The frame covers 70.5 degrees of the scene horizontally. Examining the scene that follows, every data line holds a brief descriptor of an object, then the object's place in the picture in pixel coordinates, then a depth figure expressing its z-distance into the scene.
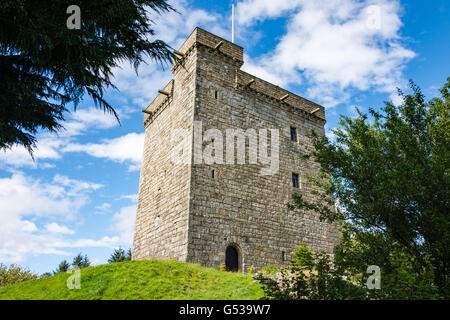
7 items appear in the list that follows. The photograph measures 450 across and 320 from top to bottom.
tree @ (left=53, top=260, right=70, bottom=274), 29.35
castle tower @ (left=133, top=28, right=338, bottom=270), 12.22
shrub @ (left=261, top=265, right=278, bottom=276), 11.68
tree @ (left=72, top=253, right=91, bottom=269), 28.85
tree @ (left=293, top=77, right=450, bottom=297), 6.45
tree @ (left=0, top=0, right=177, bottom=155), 6.21
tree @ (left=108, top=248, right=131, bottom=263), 26.22
